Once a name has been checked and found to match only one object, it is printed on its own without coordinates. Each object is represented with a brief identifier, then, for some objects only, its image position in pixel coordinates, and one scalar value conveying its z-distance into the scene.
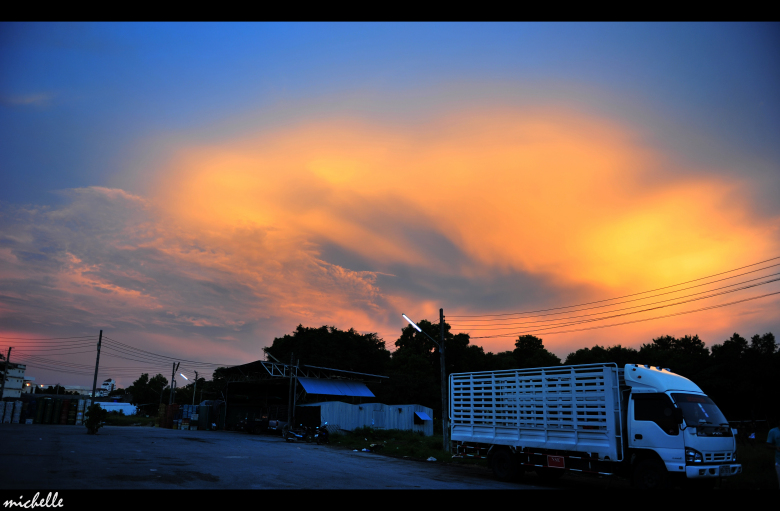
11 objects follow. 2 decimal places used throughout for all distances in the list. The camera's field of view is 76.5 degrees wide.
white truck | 11.10
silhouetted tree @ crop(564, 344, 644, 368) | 61.52
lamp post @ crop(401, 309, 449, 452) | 20.93
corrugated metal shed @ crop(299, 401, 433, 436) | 37.72
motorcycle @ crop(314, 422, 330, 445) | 32.00
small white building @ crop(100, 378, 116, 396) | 156.50
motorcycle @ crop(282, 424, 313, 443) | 33.72
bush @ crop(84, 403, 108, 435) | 30.23
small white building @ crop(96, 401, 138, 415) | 94.81
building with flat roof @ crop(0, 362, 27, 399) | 94.75
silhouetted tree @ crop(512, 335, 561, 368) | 71.44
